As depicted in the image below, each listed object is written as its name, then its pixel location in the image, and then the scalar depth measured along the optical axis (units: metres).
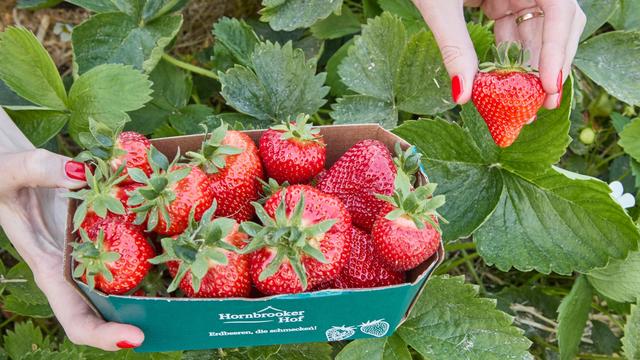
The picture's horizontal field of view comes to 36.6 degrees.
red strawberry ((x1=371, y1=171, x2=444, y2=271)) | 0.50
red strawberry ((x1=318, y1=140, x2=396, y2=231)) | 0.53
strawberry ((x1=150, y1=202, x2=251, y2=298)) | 0.47
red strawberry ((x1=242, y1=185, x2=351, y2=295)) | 0.48
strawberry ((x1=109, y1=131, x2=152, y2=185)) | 0.51
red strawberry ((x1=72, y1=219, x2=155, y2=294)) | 0.48
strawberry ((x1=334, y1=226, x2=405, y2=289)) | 0.53
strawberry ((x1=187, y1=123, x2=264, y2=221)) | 0.51
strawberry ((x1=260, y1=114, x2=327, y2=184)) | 0.53
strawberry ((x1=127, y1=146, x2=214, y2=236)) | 0.49
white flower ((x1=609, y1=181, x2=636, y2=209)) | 0.73
